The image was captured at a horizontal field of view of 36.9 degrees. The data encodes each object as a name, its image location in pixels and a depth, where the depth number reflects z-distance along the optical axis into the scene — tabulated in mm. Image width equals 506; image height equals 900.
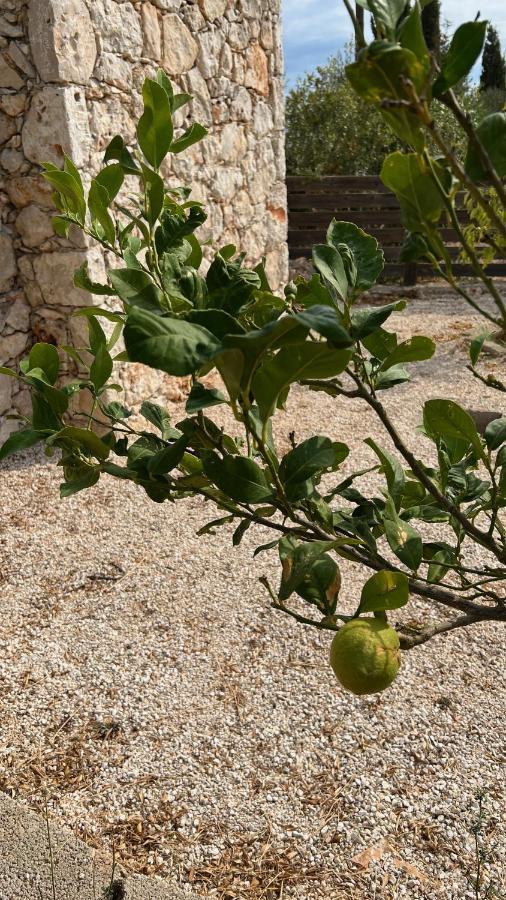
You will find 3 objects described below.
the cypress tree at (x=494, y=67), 18812
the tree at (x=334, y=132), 10039
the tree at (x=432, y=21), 15888
